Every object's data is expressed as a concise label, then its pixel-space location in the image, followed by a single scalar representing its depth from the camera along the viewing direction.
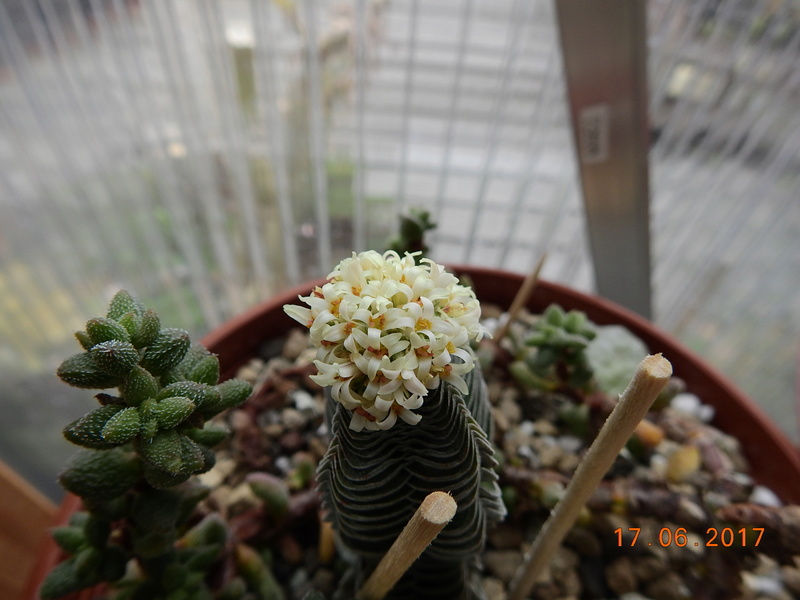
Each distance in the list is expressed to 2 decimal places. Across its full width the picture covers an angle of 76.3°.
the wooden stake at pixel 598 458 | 0.06
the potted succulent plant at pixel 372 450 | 0.06
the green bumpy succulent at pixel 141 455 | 0.06
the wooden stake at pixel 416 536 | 0.06
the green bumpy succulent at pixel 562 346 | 0.11
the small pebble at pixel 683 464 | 0.11
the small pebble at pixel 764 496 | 0.10
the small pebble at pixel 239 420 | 0.12
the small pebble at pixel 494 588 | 0.10
